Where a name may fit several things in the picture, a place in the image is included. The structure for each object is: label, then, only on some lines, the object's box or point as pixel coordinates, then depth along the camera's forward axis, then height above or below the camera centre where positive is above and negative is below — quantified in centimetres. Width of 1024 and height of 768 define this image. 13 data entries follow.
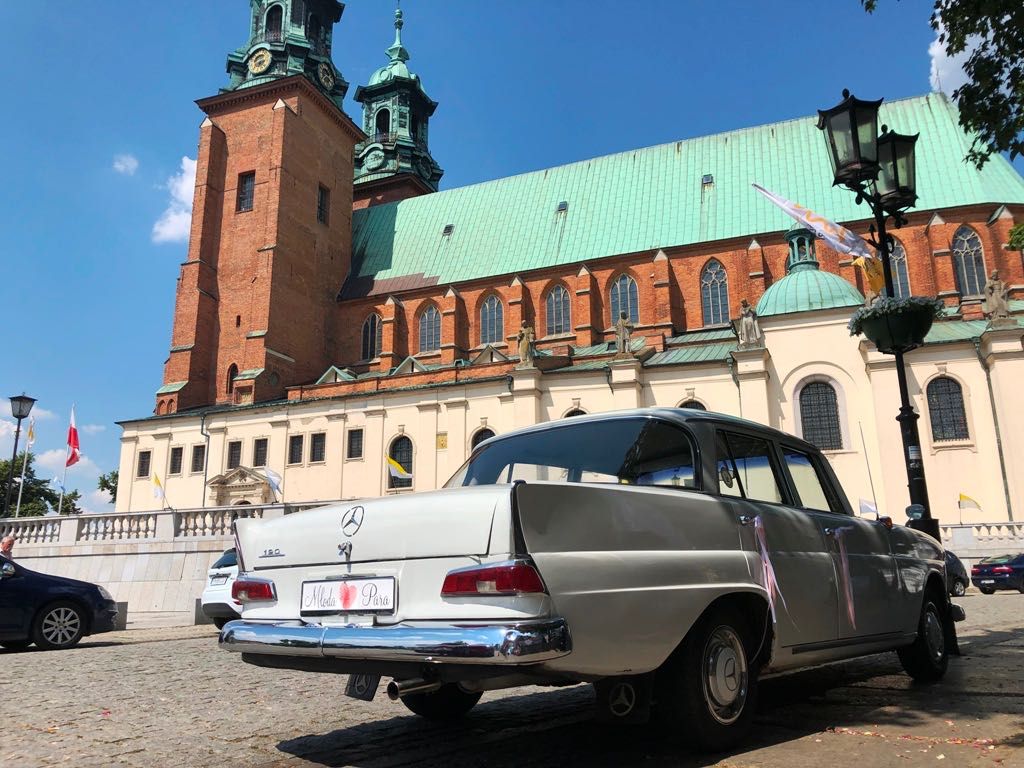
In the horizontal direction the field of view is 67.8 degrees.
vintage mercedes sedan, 290 -2
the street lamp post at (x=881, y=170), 757 +400
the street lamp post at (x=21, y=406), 2005 +456
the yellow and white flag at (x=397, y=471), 3159 +438
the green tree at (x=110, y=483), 6383 +817
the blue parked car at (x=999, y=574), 1827 -22
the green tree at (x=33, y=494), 6100 +731
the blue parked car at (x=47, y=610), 948 -33
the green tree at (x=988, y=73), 711 +471
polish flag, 3272 +573
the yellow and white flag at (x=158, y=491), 3670 +424
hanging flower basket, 761 +241
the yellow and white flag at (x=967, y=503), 2564 +204
